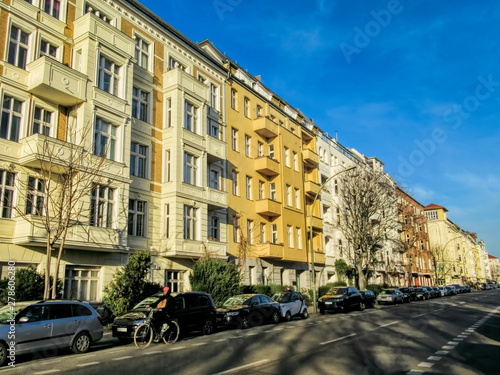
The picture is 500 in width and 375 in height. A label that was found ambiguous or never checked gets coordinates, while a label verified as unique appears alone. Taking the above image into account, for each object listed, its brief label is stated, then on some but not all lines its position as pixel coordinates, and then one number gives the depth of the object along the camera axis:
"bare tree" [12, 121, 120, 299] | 16.36
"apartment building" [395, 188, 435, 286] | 49.50
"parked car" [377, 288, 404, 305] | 37.62
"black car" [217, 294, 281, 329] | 17.77
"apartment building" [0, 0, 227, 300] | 18.05
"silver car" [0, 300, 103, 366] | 10.46
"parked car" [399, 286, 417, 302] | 41.75
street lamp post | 26.80
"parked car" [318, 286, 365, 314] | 25.12
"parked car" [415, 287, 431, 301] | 46.75
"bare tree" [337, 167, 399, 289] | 38.22
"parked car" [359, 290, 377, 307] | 30.17
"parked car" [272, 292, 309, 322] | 20.80
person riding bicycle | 12.96
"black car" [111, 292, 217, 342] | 13.50
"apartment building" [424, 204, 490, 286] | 86.55
